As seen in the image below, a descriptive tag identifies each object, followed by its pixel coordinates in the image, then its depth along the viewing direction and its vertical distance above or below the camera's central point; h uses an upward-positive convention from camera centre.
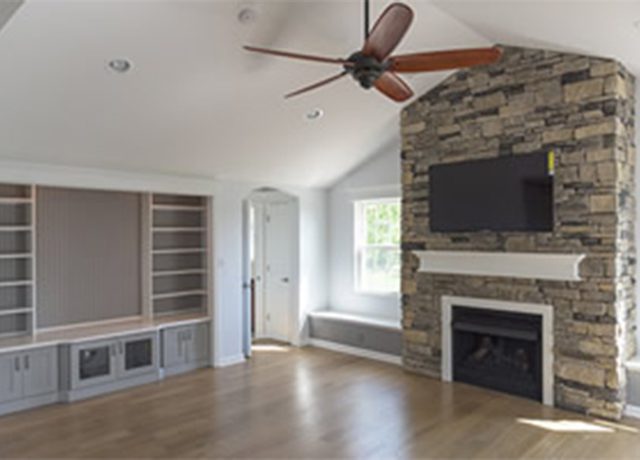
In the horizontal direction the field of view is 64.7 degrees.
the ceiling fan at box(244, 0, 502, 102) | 2.62 +1.01
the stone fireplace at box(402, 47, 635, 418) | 4.36 +0.03
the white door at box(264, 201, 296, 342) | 7.29 -0.50
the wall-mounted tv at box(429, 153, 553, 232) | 4.72 +0.39
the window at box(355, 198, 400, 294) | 6.87 -0.17
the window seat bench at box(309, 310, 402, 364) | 6.26 -1.32
